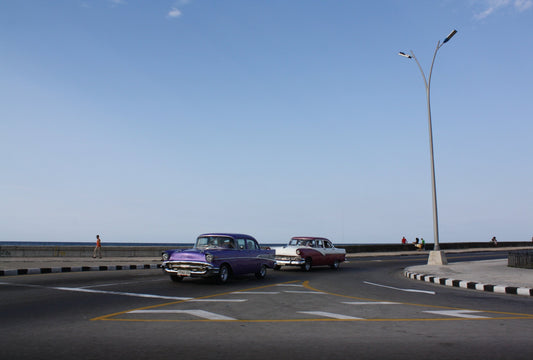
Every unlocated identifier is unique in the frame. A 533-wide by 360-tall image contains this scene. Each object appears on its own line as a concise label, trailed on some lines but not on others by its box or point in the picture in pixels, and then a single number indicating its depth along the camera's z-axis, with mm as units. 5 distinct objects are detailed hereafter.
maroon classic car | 21281
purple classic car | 14344
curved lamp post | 23592
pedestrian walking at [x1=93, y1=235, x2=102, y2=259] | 32375
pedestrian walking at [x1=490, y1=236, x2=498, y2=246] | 64762
